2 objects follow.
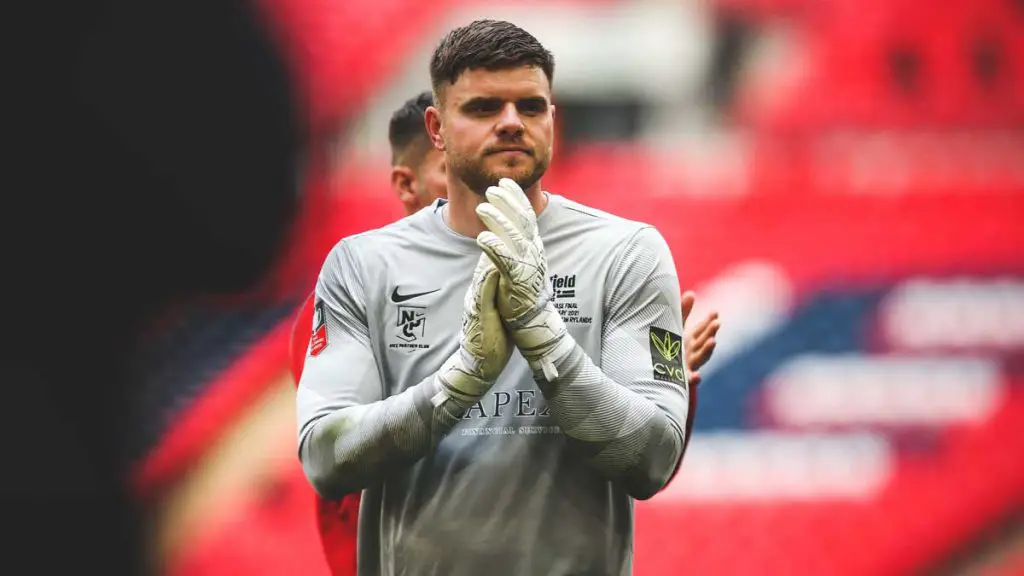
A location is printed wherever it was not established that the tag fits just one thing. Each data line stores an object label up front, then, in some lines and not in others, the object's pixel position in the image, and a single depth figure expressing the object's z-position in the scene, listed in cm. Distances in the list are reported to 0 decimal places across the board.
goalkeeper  1429
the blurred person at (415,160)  1528
